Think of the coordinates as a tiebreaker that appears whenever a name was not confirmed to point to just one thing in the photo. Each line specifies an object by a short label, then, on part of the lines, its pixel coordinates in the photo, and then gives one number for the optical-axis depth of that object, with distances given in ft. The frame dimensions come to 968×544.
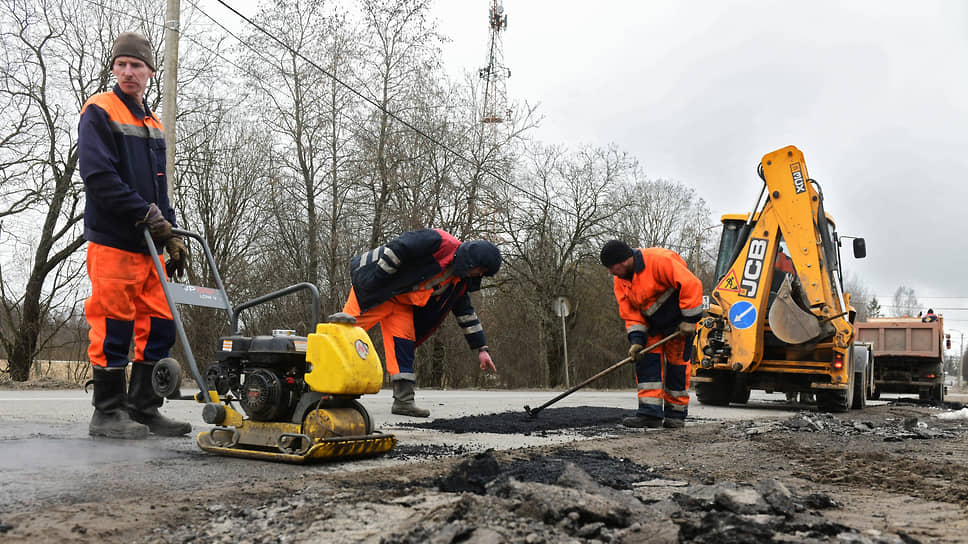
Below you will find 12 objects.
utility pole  40.68
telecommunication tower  79.25
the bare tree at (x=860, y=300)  261.85
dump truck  58.44
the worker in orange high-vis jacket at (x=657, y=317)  22.22
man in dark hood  20.90
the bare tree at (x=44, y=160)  54.13
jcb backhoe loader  32.01
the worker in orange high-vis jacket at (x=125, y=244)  14.46
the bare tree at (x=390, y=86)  67.41
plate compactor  12.63
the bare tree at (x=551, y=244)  87.61
